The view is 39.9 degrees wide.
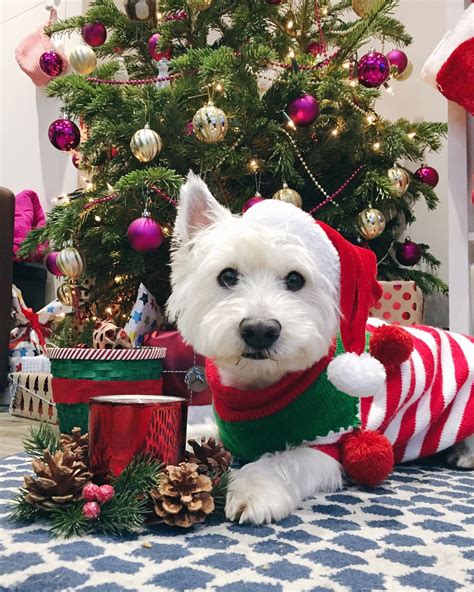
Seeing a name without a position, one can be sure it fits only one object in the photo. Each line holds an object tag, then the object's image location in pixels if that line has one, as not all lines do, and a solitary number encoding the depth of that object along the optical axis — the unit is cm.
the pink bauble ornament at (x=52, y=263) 202
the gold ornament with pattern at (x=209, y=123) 157
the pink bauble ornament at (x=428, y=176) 209
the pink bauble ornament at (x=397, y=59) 204
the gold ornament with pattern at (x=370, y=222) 180
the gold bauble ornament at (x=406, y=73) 212
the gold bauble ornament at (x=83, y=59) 191
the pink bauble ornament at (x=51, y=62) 204
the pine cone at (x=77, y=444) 90
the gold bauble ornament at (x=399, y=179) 185
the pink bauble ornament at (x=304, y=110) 168
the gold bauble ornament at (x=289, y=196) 171
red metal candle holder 85
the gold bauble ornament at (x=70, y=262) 179
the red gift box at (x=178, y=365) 165
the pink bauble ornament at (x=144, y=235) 161
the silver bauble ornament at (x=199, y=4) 172
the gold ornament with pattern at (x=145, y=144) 160
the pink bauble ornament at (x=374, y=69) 175
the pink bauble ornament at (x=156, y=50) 189
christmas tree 171
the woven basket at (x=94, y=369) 141
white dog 93
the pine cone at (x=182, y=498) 81
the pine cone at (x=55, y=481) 82
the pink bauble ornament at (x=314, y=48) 208
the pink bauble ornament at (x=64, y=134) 190
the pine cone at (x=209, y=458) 94
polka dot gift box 189
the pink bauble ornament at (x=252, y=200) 167
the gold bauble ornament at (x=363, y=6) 188
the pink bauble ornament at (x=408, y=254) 208
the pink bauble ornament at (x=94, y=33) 195
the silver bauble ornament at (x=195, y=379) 162
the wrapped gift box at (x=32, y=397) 195
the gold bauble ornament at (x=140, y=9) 183
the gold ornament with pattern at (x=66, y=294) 198
